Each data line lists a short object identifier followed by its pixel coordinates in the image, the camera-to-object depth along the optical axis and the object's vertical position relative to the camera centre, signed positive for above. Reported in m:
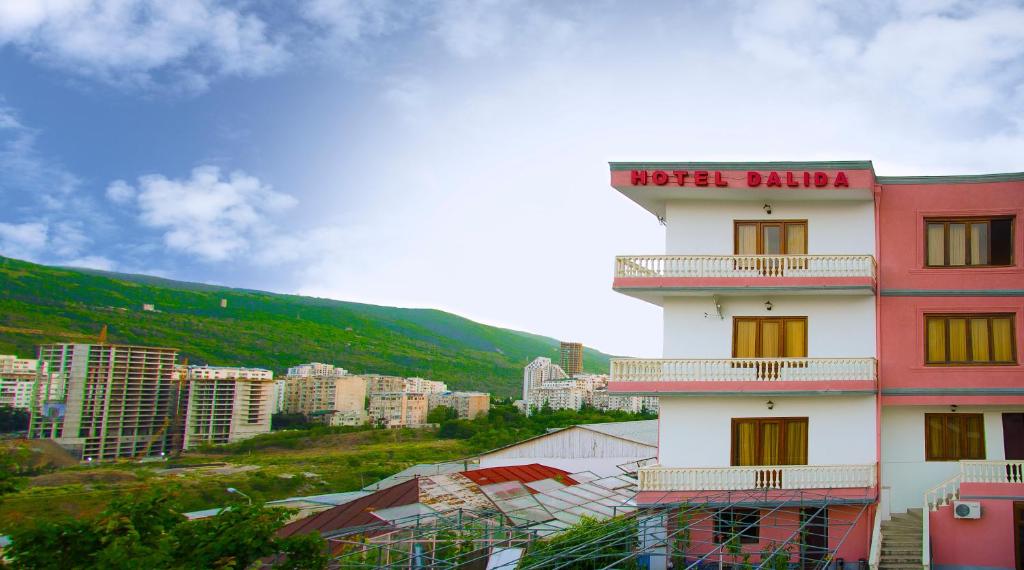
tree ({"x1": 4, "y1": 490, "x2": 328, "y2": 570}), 8.04 -2.15
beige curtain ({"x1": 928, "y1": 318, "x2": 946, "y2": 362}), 17.47 +1.31
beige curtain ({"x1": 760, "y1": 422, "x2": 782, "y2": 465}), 17.69 -1.37
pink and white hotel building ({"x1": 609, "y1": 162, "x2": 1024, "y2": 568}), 17.00 +0.87
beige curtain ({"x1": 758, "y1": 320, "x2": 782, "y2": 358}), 18.14 +1.16
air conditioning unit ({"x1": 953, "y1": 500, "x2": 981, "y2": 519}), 15.51 -2.40
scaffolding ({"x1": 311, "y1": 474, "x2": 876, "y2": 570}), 15.77 -3.58
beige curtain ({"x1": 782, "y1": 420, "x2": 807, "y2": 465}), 17.61 -1.32
